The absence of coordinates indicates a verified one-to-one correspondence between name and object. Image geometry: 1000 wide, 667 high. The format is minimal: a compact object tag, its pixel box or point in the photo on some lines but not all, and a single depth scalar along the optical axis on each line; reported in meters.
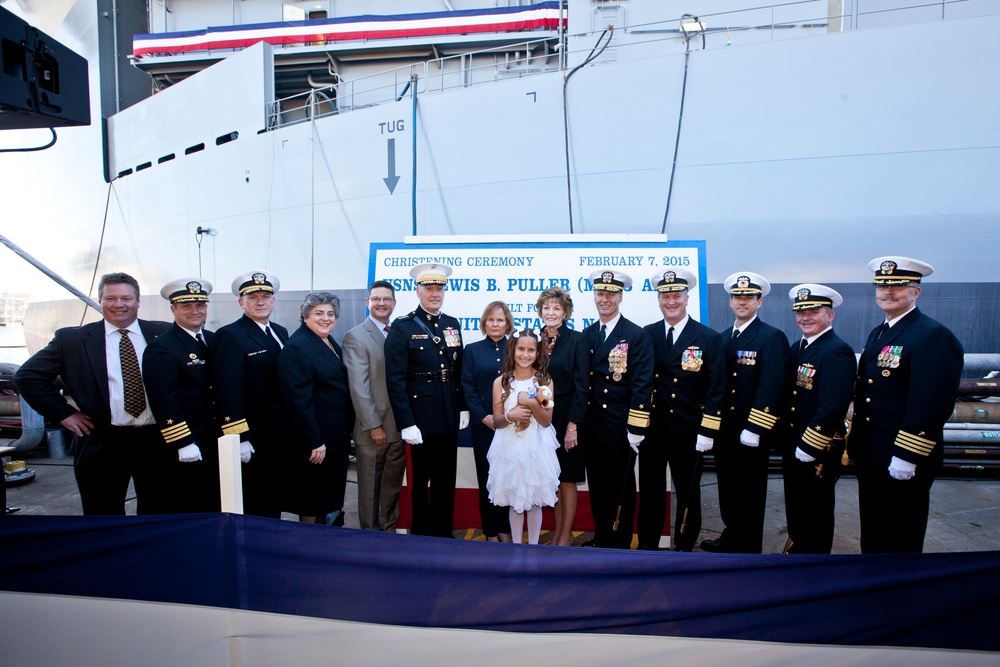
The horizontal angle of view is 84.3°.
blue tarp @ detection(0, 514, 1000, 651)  1.47
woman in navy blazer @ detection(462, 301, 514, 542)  3.14
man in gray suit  3.25
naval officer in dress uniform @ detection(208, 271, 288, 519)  2.96
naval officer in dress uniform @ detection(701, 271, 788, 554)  3.15
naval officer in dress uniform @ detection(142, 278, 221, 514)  2.82
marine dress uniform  3.14
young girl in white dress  2.90
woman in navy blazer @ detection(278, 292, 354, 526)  3.07
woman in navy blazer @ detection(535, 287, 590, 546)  3.10
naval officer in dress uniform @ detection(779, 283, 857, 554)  2.79
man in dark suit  2.92
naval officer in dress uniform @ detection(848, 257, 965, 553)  2.47
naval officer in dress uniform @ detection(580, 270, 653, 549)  3.09
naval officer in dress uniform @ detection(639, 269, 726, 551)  3.10
